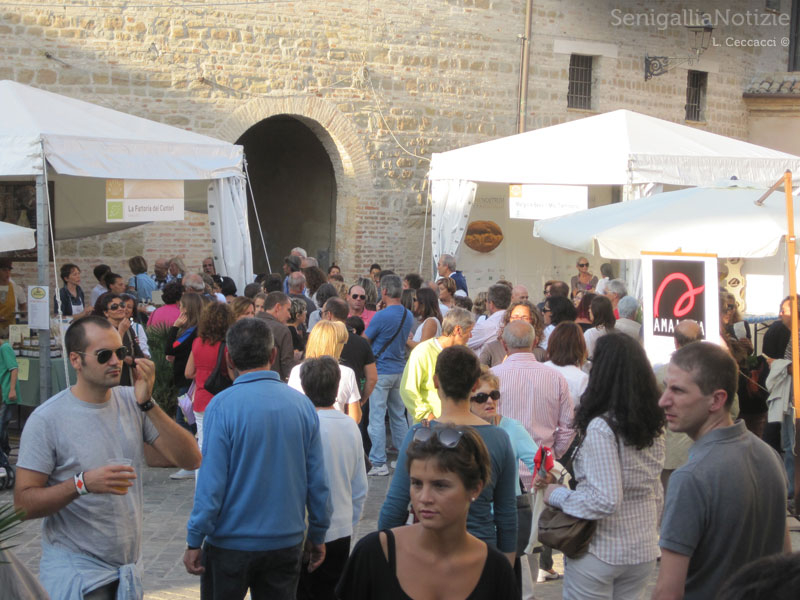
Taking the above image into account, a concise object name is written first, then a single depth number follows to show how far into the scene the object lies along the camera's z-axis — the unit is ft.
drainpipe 60.49
